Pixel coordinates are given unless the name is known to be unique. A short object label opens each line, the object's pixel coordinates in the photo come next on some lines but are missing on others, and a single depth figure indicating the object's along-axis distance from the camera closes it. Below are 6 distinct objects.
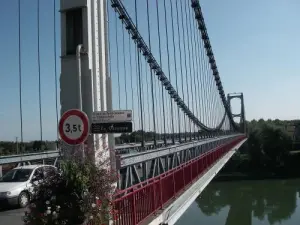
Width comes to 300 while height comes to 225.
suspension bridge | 4.59
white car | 7.49
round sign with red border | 3.75
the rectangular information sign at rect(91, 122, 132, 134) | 4.03
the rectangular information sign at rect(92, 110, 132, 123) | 4.03
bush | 3.31
